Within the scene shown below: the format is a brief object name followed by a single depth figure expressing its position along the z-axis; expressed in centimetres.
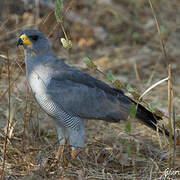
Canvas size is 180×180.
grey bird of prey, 749
